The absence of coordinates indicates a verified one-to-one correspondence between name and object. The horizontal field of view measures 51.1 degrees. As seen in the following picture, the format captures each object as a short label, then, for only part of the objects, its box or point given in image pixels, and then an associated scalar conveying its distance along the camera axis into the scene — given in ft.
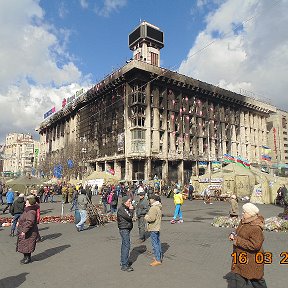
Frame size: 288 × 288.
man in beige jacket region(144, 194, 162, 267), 25.80
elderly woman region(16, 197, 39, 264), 26.27
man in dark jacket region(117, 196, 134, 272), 24.14
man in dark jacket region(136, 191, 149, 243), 36.99
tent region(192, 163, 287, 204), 109.09
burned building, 205.46
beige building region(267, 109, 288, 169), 349.61
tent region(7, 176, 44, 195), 95.30
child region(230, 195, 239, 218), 45.44
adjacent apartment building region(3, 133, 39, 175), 586.45
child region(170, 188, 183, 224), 48.70
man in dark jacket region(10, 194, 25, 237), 39.40
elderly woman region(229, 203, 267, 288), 14.56
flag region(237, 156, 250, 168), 135.16
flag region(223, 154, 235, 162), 139.99
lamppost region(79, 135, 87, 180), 218.36
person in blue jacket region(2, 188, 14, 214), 55.77
